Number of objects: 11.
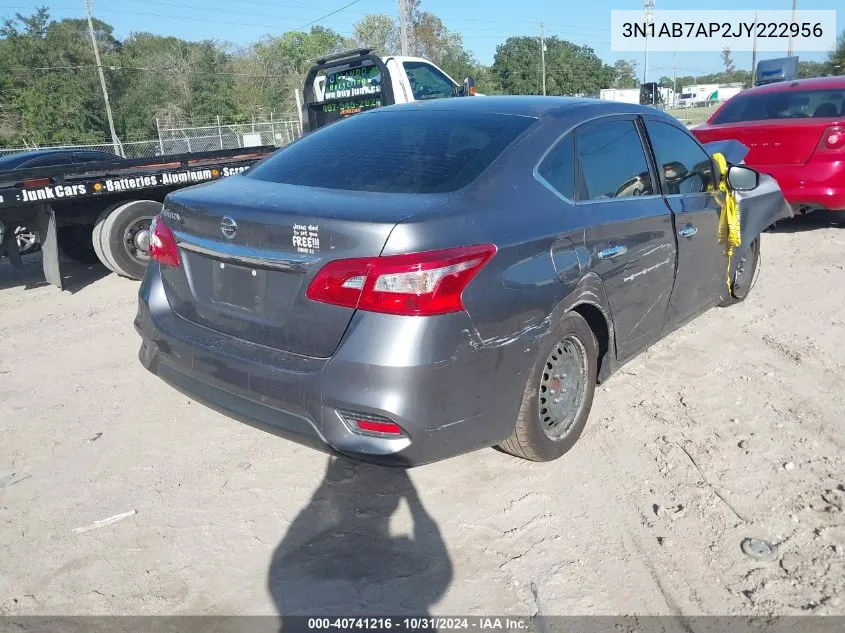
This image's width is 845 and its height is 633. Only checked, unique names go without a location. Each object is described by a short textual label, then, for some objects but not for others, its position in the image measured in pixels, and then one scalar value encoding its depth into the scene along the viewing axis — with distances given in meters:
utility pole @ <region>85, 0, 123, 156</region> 34.99
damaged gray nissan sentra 2.44
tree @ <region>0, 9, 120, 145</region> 37.00
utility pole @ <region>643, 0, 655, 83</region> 60.97
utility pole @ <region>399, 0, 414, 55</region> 25.50
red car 6.95
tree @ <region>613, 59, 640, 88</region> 80.31
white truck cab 9.31
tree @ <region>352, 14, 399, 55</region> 59.63
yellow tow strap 4.51
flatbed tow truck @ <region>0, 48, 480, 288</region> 6.43
